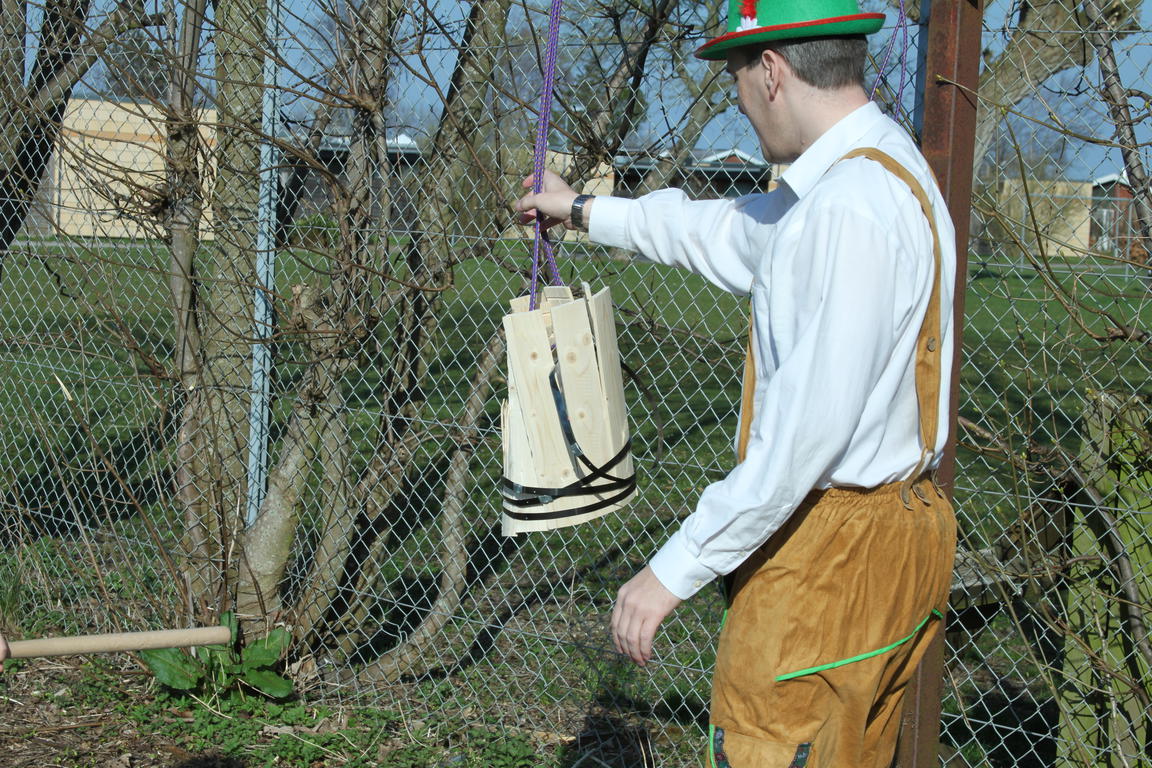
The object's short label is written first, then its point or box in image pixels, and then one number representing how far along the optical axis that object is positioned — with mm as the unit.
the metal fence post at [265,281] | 3990
